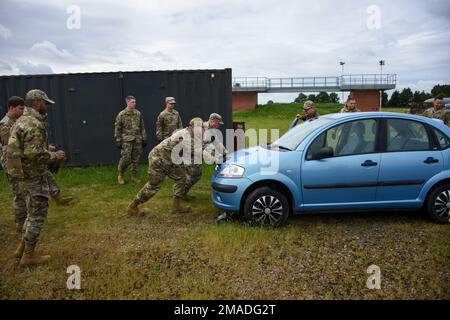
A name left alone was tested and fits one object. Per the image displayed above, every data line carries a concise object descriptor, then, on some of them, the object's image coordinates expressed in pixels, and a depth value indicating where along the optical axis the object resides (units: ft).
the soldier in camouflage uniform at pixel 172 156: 18.43
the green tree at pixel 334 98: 210.79
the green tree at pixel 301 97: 175.88
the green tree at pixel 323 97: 210.79
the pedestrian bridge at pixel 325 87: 142.51
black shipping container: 33.24
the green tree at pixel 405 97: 202.47
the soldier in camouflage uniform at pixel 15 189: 16.96
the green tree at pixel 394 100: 204.83
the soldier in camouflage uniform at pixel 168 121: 26.66
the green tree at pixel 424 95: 205.09
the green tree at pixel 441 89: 183.32
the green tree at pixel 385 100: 195.68
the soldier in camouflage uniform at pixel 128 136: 26.55
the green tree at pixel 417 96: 204.89
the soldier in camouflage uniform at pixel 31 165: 13.05
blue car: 15.99
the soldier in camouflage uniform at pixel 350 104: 25.35
